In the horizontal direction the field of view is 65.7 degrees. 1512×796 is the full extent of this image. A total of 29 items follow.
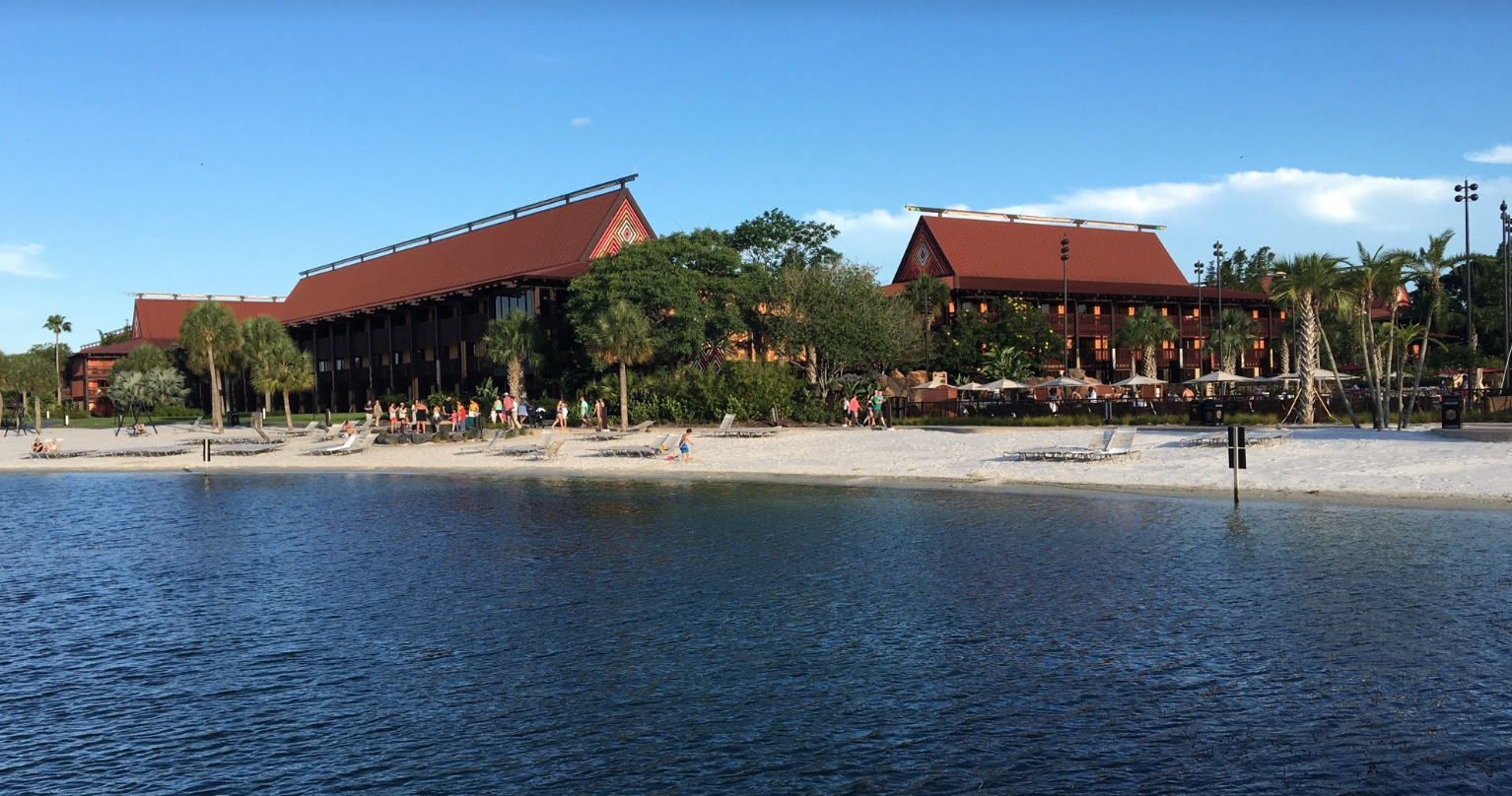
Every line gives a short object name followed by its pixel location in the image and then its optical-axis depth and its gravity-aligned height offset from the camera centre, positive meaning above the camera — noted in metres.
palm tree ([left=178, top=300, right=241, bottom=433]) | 57.06 +4.34
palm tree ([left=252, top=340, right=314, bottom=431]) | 57.84 +2.40
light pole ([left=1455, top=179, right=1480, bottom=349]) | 47.41 +7.54
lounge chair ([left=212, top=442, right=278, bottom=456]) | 40.75 -1.02
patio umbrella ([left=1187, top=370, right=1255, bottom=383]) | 47.91 +0.30
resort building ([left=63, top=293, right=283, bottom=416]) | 96.38 +7.01
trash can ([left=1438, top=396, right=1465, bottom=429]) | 29.50 -0.88
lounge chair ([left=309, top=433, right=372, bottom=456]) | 39.22 -1.01
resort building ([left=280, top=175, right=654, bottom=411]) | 60.12 +6.40
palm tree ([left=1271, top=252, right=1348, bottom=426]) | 35.69 +2.77
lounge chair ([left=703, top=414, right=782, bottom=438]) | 39.28 -0.97
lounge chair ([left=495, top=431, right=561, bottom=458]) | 37.12 -1.27
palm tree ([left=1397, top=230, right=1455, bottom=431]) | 35.44 +3.58
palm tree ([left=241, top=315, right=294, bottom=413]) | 58.44 +4.14
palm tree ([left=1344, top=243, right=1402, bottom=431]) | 34.81 +2.88
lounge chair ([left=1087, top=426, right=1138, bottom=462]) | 27.58 -1.39
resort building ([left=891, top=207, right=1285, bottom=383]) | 72.38 +7.02
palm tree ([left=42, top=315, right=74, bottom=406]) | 107.82 +9.69
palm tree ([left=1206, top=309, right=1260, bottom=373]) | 70.69 +2.93
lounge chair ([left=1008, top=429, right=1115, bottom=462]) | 27.99 -1.48
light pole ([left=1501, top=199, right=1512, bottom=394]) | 43.46 +2.87
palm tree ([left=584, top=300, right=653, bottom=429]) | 46.34 +2.73
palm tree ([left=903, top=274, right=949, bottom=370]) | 65.25 +5.72
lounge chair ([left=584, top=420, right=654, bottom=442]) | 41.11 -0.96
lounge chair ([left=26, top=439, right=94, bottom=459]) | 42.09 -0.95
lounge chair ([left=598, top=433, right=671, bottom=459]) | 35.16 -1.34
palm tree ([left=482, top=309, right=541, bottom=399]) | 53.34 +3.14
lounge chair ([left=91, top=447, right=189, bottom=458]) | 42.50 -0.98
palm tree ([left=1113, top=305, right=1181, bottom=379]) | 69.31 +3.29
